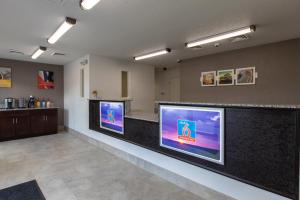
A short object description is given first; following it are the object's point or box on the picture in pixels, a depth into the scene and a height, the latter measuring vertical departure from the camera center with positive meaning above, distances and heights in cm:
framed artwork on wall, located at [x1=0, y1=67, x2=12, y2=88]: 589 +72
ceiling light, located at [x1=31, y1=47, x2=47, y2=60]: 449 +126
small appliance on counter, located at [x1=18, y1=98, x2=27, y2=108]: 614 -15
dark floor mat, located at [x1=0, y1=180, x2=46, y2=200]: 248 -138
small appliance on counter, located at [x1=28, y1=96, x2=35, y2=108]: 628 -12
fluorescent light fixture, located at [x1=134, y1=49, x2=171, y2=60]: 469 +126
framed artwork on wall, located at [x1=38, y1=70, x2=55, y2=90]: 665 +71
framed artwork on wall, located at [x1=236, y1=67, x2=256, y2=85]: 455 +58
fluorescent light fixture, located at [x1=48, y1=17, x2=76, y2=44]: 279 +120
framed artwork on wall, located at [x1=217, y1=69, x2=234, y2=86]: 497 +58
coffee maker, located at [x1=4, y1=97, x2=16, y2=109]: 583 -15
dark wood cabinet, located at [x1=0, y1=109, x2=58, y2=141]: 552 -82
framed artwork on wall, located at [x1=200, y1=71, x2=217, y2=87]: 538 +60
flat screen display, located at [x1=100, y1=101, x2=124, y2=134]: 368 -40
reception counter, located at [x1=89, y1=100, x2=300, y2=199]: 157 -48
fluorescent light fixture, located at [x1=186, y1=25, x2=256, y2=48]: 313 +121
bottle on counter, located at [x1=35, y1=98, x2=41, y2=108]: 646 -20
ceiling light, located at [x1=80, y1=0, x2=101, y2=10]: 211 +115
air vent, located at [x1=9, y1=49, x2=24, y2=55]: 481 +132
